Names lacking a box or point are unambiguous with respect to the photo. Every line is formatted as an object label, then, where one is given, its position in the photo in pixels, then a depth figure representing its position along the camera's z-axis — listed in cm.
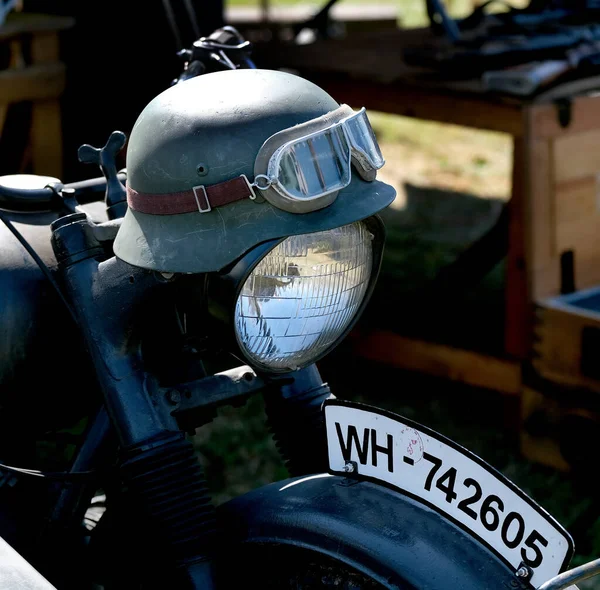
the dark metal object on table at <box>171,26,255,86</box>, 233
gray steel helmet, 196
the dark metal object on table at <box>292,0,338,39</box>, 491
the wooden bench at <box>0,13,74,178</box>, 426
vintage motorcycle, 197
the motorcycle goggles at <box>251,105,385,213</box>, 195
